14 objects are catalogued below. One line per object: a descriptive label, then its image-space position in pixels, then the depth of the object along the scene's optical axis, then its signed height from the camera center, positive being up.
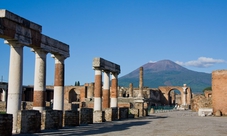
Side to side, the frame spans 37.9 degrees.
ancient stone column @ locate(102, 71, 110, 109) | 23.83 +0.99
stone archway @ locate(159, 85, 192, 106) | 62.95 +1.46
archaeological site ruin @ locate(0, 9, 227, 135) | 12.83 +0.59
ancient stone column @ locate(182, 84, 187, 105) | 54.13 +0.75
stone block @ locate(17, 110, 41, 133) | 12.76 -0.84
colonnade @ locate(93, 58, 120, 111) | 22.00 +1.35
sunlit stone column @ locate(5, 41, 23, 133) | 13.05 +0.88
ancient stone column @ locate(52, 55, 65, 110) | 17.25 +0.78
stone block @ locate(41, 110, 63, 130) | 14.37 -0.86
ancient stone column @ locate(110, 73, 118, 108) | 25.30 +0.67
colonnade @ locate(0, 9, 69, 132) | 12.79 +2.03
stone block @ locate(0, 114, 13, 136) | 11.10 -0.82
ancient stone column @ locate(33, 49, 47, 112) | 15.14 +0.92
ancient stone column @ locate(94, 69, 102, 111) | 22.02 +0.59
